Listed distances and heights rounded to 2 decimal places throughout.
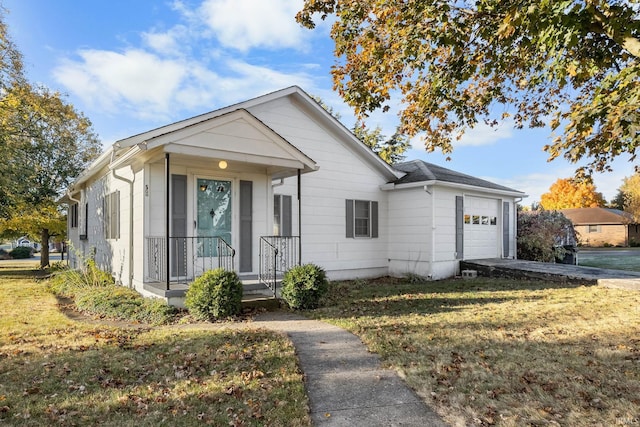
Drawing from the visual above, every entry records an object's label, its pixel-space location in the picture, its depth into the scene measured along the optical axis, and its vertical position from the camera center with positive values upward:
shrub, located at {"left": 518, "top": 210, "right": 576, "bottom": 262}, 15.49 -0.48
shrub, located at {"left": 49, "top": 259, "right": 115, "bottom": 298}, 9.54 -1.37
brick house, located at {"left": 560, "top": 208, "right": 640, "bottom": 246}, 37.16 -0.50
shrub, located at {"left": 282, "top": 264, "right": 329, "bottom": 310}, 7.50 -1.19
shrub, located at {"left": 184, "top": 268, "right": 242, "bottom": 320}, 6.62 -1.20
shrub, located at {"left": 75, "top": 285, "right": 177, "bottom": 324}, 6.84 -1.50
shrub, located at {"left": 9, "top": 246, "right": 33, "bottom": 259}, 33.72 -2.24
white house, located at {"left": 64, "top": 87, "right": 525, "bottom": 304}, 8.05 +0.56
